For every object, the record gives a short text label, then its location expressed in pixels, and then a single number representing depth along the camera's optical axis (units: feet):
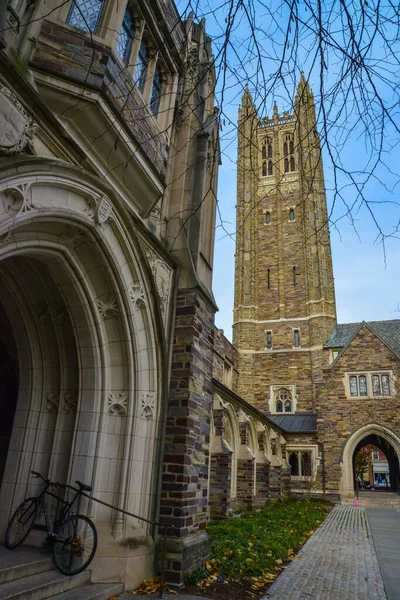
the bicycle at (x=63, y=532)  14.31
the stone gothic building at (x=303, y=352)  67.41
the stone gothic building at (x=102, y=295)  13.66
